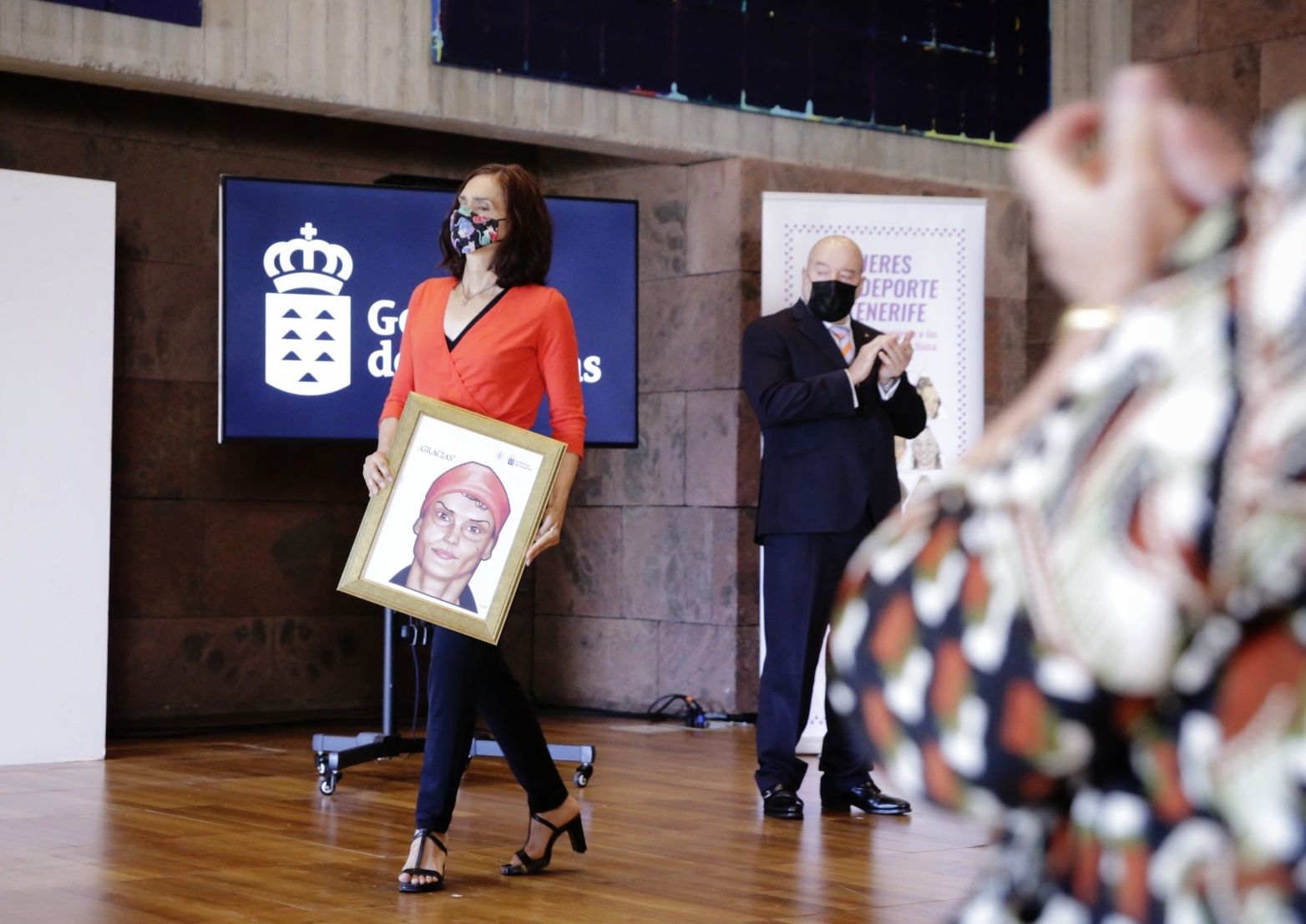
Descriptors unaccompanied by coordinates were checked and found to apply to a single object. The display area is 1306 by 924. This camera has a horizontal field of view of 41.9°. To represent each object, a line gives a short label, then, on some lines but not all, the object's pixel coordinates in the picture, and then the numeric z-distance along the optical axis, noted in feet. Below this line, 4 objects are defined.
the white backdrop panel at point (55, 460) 17.63
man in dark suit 14.43
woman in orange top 10.80
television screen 19.07
